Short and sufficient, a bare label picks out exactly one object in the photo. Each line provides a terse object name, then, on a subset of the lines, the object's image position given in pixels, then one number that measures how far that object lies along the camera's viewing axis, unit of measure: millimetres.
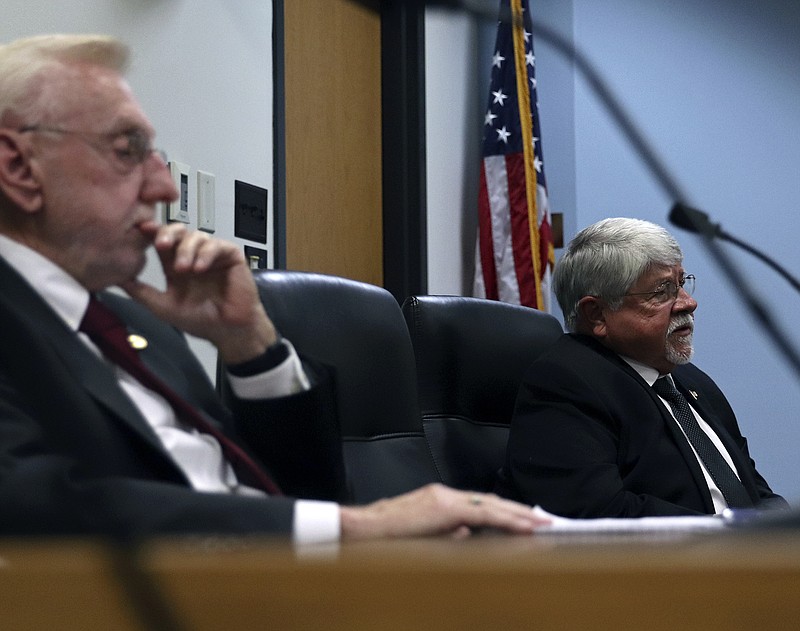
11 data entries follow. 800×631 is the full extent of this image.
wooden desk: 1290
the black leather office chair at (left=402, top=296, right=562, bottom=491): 3194
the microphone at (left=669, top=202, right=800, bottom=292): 1648
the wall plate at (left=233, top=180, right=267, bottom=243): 4013
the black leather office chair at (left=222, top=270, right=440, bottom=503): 2793
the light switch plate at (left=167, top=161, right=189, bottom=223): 3476
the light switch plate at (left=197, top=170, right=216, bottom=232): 3350
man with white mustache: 2951
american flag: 5358
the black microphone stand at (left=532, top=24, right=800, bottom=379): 1573
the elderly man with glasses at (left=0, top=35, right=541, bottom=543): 1945
